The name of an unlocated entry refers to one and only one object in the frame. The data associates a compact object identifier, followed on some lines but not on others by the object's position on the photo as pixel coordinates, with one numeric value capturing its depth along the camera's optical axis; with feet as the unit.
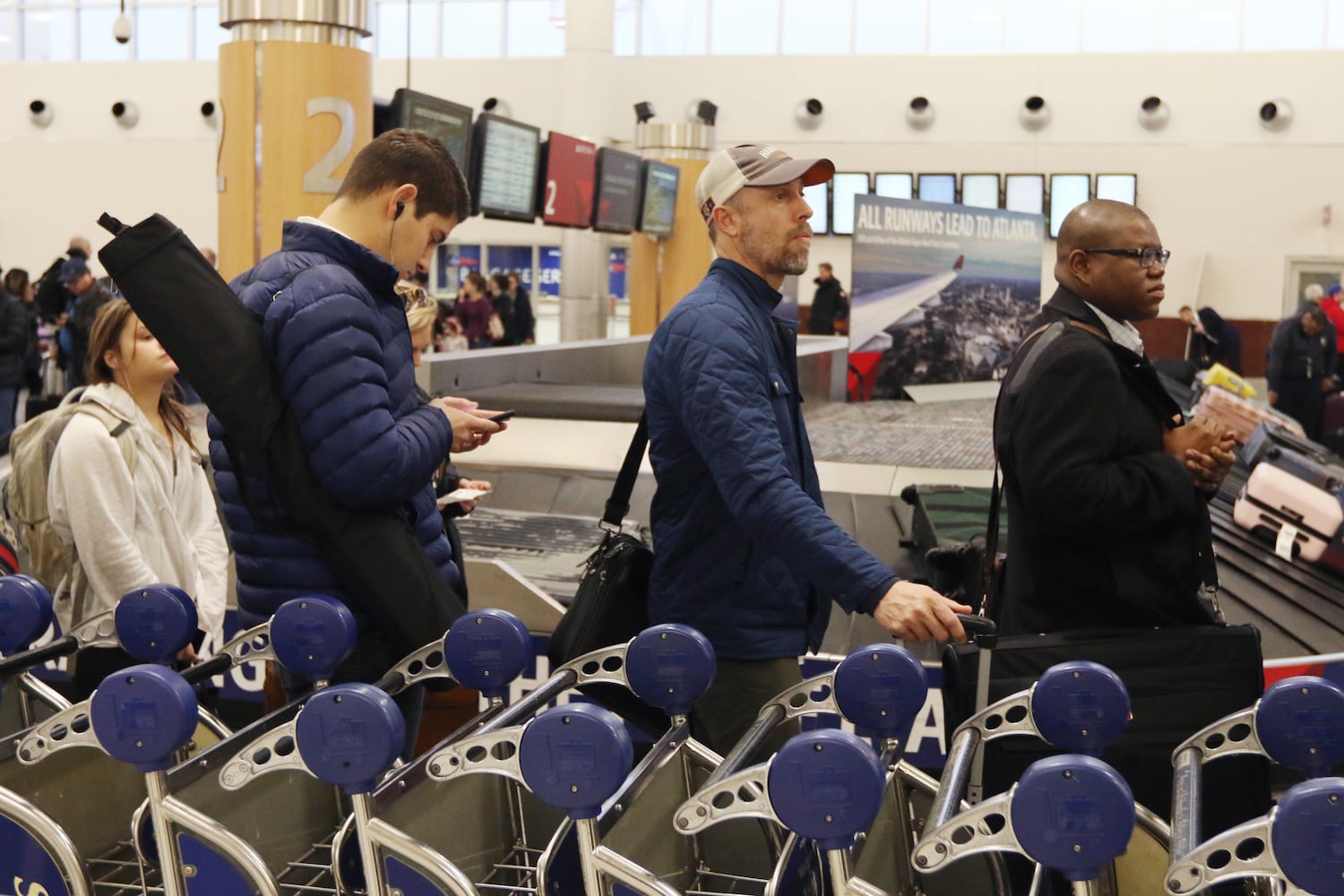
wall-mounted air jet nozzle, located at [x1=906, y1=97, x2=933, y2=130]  61.87
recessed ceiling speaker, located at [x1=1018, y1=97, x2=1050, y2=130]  60.64
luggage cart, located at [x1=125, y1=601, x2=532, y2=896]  5.22
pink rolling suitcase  16.33
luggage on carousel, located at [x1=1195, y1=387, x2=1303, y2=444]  23.26
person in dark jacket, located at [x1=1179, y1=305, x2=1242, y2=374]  51.16
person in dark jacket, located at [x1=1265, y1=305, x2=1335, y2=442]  39.60
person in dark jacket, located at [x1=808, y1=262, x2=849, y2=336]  52.90
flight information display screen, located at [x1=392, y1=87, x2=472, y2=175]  22.88
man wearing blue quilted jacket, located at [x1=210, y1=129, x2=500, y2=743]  6.31
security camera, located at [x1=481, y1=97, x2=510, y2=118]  64.08
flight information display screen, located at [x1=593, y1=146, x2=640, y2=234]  38.93
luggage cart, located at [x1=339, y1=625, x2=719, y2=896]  5.08
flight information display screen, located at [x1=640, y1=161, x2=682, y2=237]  43.83
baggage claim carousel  14.15
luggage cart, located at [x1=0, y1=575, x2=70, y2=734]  6.81
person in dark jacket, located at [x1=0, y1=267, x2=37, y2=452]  30.35
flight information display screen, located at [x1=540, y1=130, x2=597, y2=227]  34.35
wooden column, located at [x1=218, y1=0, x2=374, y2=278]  19.25
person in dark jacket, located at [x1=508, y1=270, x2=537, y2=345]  55.62
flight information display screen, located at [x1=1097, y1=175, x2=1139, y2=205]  60.29
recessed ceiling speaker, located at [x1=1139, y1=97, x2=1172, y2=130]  59.47
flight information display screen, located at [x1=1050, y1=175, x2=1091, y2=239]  60.54
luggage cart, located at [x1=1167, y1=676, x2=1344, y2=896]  3.84
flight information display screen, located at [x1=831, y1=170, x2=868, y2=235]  63.67
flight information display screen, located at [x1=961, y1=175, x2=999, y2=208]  61.93
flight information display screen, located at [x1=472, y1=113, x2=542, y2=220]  29.27
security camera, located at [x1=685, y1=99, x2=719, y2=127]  53.11
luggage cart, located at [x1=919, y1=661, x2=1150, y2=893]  5.43
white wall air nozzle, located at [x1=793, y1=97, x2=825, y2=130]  63.00
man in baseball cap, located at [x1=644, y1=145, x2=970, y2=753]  6.96
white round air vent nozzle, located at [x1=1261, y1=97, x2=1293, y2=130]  58.18
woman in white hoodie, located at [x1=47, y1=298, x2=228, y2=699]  9.16
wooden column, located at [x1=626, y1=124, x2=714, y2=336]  48.65
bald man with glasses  7.17
